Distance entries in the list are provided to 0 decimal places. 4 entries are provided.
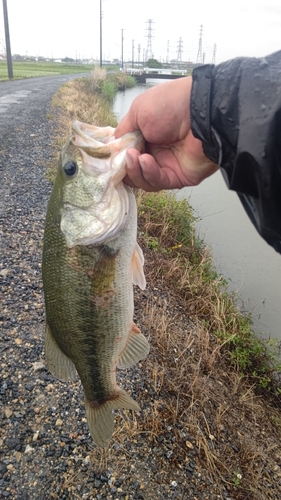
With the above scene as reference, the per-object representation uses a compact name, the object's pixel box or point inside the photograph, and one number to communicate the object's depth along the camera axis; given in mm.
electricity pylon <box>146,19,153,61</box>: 88062
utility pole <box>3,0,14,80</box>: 27422
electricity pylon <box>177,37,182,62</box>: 108881
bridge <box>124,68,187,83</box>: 51988
